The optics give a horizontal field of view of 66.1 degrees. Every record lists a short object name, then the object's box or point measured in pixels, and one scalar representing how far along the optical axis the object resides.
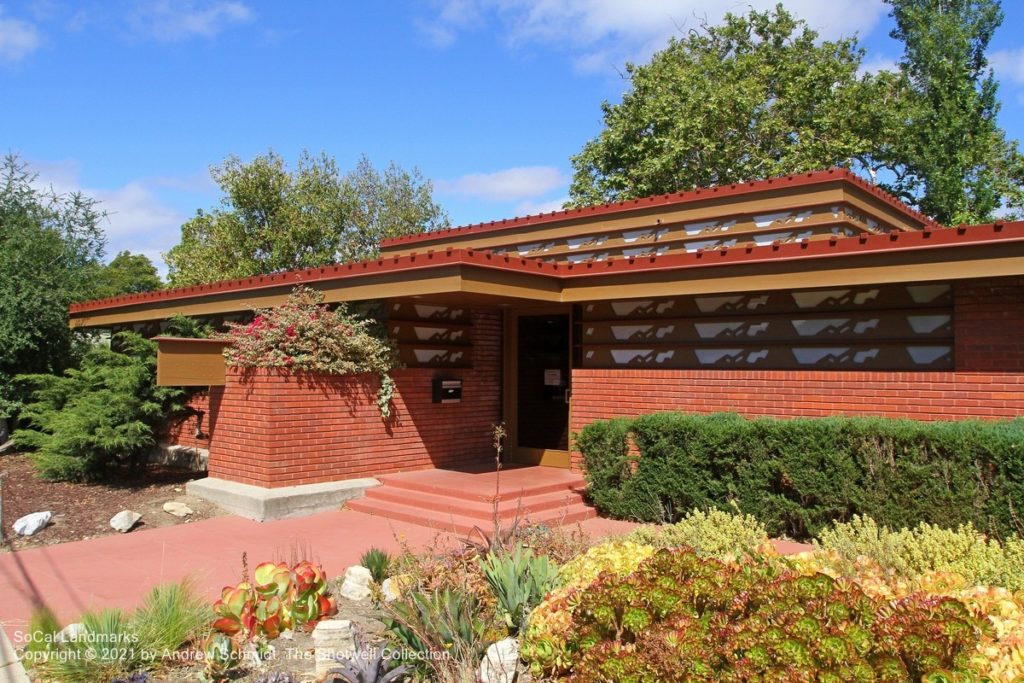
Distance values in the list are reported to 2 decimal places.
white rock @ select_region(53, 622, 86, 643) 4.60
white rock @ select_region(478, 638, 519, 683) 4.26
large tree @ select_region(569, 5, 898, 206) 24.22
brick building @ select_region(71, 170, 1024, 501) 7.77
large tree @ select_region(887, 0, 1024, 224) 22.67
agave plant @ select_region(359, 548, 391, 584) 6.09
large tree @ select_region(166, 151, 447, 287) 25.59
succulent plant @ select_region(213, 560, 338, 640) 5.00
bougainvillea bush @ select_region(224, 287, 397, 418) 10.06
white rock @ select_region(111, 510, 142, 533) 8.86
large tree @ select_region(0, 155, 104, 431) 13.91
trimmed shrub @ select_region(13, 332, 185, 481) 10.74
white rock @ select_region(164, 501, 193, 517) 9.49
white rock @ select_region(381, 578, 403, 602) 5.55
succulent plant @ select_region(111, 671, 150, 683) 4.23
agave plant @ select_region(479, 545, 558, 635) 4.84
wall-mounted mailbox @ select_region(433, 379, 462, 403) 11.57
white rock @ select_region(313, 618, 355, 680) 4.59
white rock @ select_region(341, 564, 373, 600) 6.05
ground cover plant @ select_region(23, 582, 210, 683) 4.40
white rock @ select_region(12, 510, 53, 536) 8.47
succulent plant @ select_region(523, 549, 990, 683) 3.33
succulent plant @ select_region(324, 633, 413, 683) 4.12
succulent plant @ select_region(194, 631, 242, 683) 4.45
